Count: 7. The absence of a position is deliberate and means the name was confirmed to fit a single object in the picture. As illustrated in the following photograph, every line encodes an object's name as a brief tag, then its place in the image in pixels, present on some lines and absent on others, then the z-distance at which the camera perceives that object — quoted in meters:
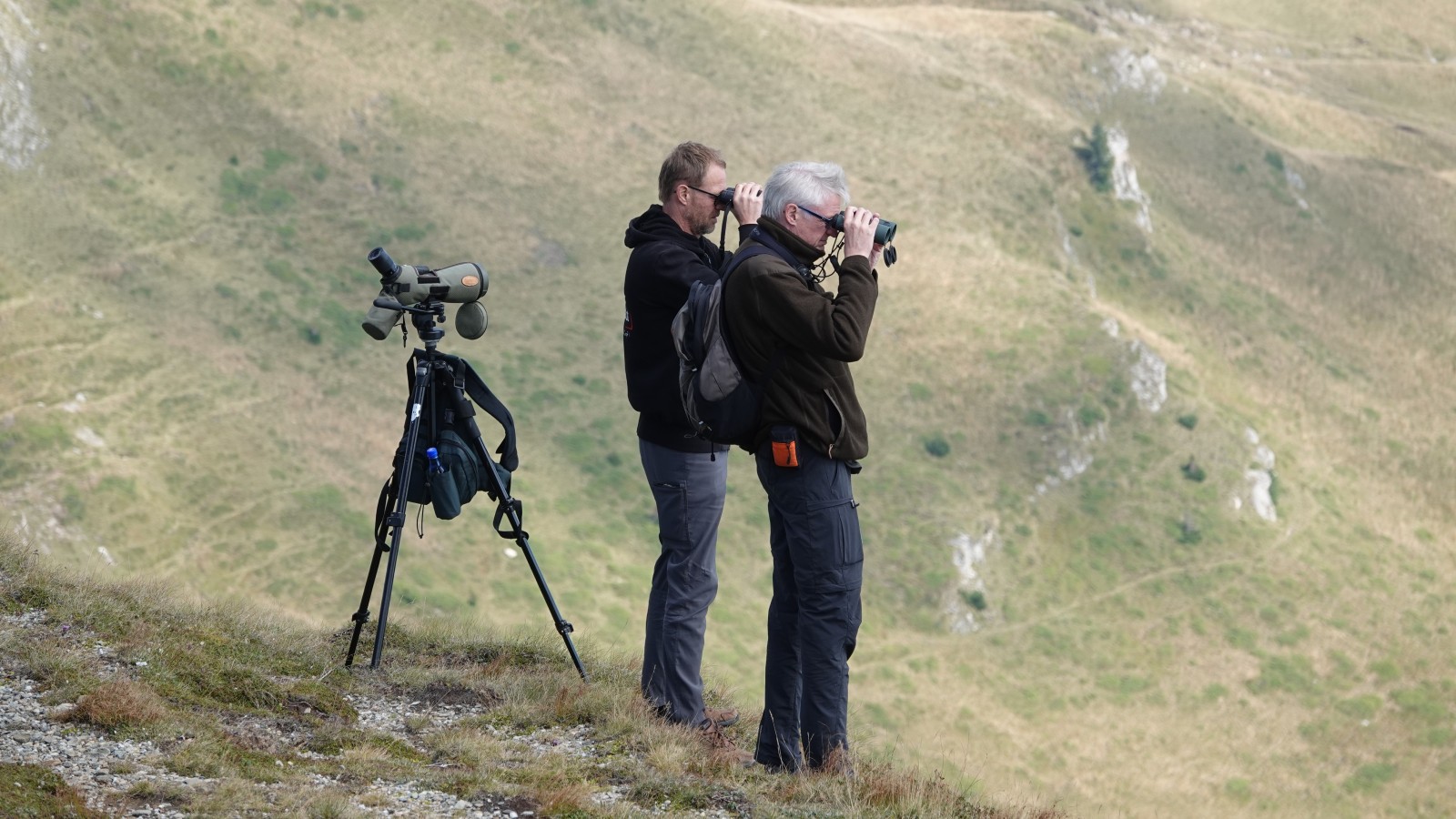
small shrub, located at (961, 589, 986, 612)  79.31
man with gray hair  11.54
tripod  14.71
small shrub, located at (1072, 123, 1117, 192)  114.56
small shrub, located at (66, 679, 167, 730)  12.06
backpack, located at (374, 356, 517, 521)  15.04
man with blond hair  13.52
